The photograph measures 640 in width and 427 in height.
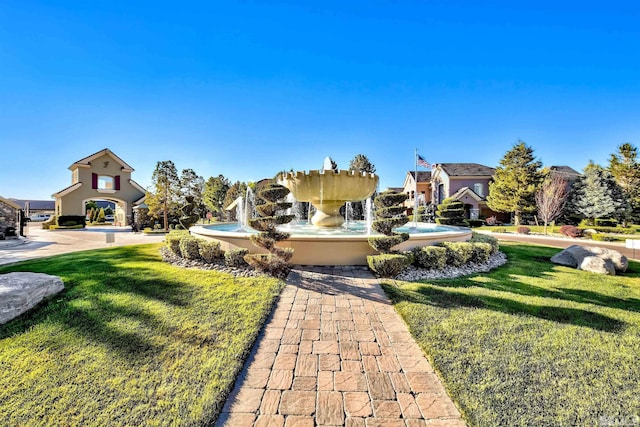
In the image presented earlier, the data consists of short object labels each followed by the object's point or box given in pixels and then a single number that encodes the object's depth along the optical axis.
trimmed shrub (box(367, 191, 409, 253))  7.14
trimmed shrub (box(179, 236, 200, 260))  8.75
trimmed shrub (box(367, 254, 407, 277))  6.89
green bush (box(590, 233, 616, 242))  16.97
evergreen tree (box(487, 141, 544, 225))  27.62
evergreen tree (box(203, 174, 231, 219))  42.69
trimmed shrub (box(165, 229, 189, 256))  9.49
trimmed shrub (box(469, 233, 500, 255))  9.84
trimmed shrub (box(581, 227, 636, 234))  20.44
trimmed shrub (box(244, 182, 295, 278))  7.16
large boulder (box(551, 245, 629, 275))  8.02
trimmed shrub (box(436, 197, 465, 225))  21.81
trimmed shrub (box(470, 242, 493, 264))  8.60
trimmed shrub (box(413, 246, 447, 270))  7.75
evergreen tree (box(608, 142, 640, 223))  25.70
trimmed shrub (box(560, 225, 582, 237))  18.45
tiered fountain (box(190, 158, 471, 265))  8.03
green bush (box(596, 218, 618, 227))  24.35
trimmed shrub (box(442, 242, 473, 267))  8.06
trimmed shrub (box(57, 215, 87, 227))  26.59
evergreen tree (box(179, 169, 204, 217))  24.58
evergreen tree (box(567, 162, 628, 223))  25.33
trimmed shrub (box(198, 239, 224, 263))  8.23
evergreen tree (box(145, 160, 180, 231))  23.27
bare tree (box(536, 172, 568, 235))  22.08
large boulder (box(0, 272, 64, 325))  4.84
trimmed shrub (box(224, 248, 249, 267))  7.73
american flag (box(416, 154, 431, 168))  25.11
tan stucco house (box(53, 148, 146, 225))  27.81
